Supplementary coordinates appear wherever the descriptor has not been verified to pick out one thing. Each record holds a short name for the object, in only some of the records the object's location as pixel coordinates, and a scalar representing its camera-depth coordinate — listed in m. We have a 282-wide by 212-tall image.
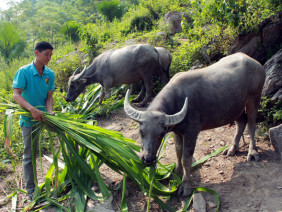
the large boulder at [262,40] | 5.69
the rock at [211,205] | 3.21
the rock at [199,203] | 3.11
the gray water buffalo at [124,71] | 6.73
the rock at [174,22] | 10.70
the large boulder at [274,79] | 4.92
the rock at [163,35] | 9.82
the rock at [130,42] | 10.32
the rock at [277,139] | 3.90
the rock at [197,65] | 6.87
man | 3.30
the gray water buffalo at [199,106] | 2.99
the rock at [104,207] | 3.35
